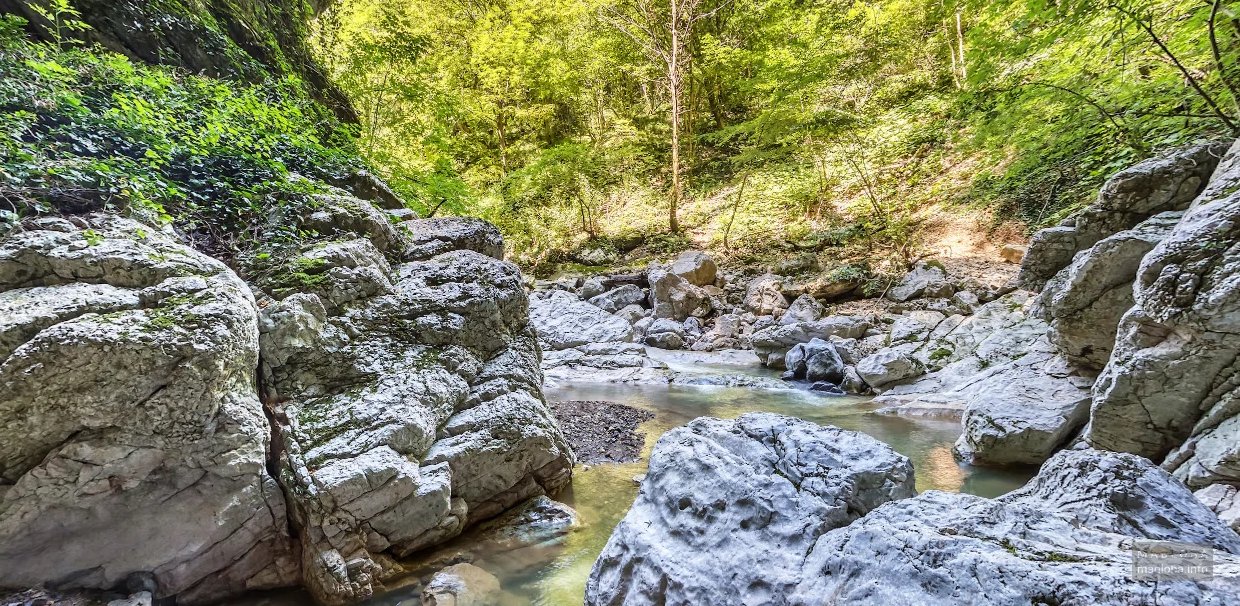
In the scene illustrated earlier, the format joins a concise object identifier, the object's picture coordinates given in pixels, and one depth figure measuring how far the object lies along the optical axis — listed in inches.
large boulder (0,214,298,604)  121.2
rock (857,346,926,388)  373.4
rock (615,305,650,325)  647.1
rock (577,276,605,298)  717.9
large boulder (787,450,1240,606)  63.5
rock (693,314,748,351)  564.7
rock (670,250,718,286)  690.8
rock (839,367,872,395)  386.9
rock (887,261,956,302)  522.0
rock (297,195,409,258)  213.8
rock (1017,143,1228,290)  210.9
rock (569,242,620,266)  831.7
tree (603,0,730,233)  737.0
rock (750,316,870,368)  487.8
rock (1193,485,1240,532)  123.0
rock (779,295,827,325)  548.4
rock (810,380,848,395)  391.5
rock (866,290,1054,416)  318.7
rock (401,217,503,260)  245.3
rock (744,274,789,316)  610.9
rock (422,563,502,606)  149.7
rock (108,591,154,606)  126.2
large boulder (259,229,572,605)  152.1
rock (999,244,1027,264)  524.4
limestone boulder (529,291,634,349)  575.2
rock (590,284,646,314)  681.0
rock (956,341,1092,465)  213.5
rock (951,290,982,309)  466.7
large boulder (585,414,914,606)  94.7
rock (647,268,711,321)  645.9
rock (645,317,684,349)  584.1
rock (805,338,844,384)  409.4
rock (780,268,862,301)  604.4
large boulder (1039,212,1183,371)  207.2
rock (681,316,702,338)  602.7
